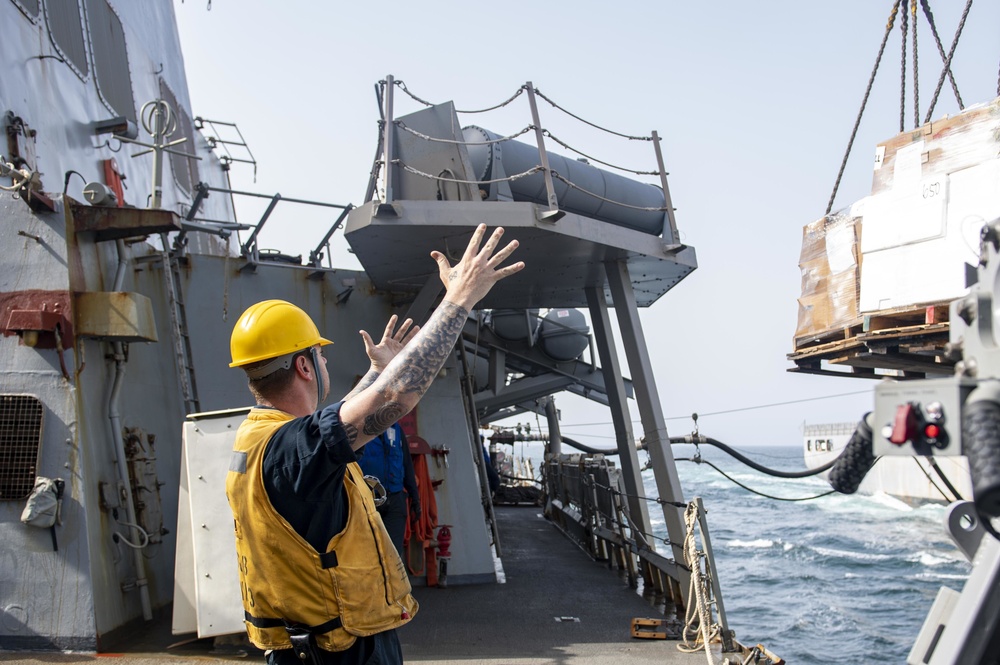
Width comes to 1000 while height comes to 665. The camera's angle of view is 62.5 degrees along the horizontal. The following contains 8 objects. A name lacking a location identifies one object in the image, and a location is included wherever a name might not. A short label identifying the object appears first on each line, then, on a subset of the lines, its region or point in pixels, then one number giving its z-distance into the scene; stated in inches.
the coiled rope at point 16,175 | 224.4
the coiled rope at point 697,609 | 231.1
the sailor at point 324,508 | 95.3
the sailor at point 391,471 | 277.7
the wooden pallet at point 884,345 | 225.0
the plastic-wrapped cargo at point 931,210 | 200.2
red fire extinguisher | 340.1
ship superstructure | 228.9
